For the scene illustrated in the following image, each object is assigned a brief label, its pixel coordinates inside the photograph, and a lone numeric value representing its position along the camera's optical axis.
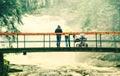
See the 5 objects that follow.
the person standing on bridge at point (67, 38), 29.98
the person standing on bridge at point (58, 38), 29.94
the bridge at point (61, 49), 28.91
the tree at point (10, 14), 35.41
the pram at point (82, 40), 29.83
